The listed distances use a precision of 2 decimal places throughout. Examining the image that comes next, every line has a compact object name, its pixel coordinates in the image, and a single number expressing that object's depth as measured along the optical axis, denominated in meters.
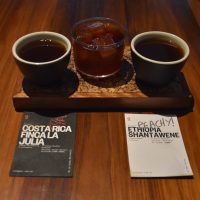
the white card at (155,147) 0.66
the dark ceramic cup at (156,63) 0.73
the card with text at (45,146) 0.66
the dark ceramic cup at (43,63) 0.72
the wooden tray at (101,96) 0.78
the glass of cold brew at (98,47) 0.77
